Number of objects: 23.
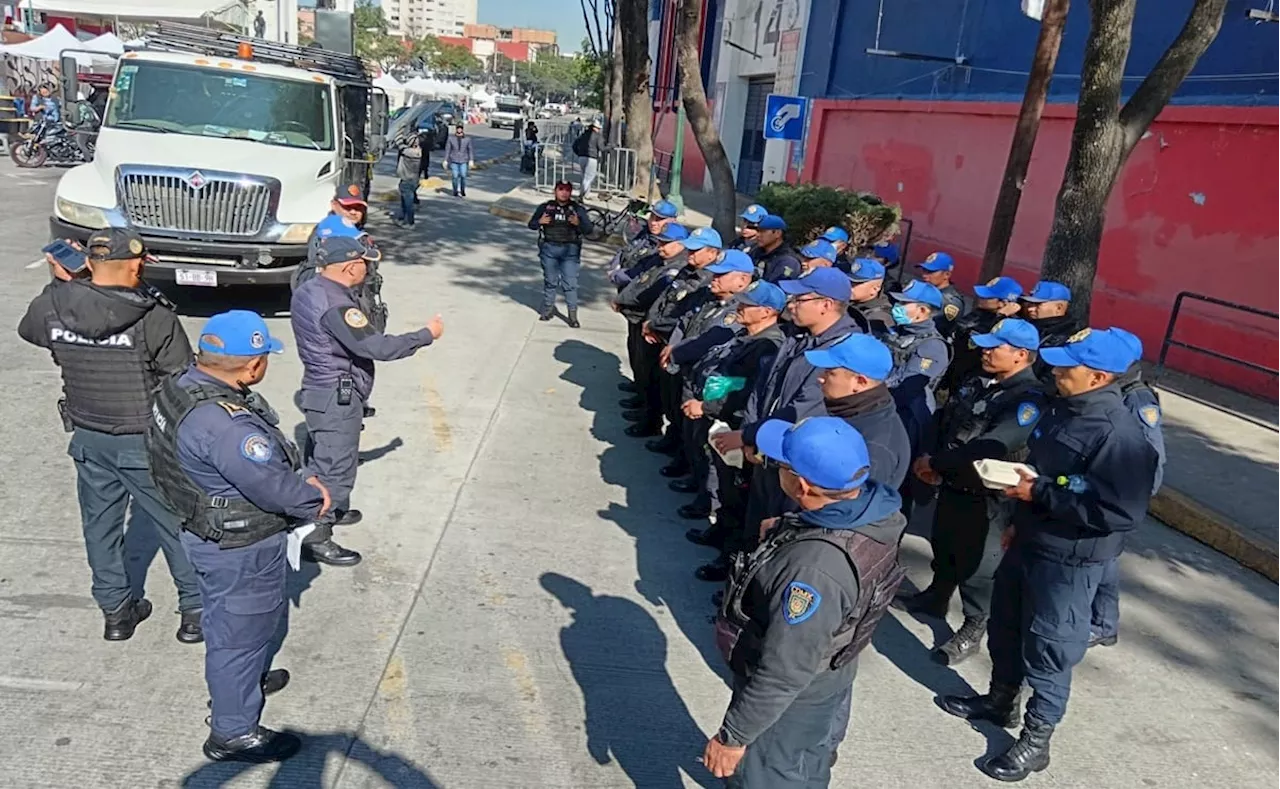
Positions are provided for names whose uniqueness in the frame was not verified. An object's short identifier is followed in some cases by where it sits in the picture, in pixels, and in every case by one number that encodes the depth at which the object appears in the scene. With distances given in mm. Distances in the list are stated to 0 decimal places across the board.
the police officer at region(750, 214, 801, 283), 7932
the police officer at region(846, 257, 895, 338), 5797
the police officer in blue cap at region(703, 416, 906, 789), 2338
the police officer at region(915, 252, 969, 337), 6570
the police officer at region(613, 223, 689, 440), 7051
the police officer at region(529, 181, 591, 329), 9430
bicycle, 14996
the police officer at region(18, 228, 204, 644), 3521
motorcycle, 19500
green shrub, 12383
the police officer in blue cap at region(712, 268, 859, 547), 4020
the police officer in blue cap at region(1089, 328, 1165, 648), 3756
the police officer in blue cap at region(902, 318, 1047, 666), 4070
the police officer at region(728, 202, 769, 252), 8406
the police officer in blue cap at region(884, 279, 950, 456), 4742
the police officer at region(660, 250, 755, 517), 5484
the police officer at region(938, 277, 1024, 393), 5867
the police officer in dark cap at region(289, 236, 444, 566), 4488
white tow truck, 8258
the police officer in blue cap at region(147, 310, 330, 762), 2861
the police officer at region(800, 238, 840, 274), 6656
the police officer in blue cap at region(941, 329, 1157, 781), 3236
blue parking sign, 14438
